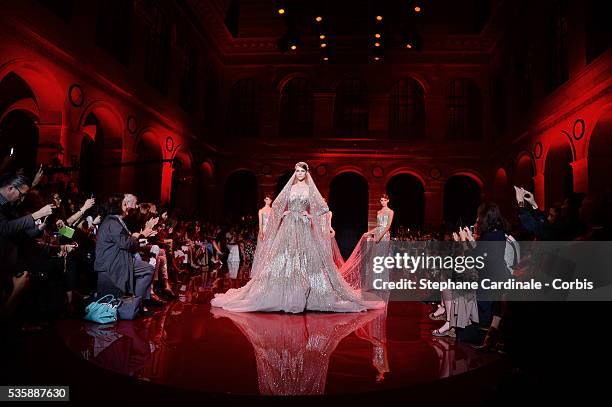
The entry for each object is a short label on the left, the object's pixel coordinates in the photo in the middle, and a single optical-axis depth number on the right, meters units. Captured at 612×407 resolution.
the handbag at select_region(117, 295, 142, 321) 4.72
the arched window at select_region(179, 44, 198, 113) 14.82
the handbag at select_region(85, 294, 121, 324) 4.53
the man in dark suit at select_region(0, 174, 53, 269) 3.25
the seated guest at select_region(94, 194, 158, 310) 4.76
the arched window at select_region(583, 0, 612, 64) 8.84
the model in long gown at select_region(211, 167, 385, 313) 5.33
